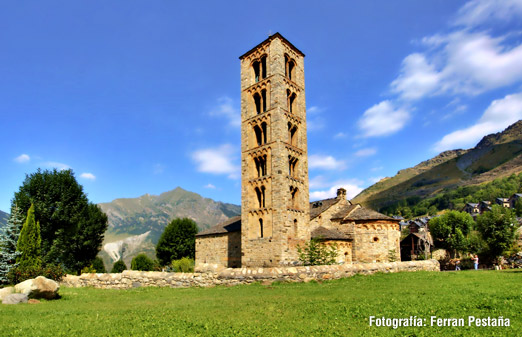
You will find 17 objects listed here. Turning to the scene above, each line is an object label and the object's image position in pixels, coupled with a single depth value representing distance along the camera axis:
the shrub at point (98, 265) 39.44
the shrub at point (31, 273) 19.16
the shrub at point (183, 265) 37.19
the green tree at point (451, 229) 57.26
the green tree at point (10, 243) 20.97
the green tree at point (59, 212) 30.89
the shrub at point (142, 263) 42.25
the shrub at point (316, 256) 22.62
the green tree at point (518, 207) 93.69
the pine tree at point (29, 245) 20.92
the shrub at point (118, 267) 40.91
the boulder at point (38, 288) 12.88
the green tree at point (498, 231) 33.06
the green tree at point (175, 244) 48.12
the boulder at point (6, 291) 12.86
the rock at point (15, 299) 12.09
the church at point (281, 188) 27.73
